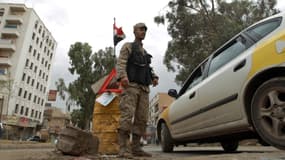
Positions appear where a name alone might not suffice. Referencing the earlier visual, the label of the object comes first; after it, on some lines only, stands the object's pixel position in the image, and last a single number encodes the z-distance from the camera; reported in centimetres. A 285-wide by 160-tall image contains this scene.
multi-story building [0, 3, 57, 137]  4094
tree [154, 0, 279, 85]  2083
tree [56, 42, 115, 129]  2761
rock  361
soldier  403
